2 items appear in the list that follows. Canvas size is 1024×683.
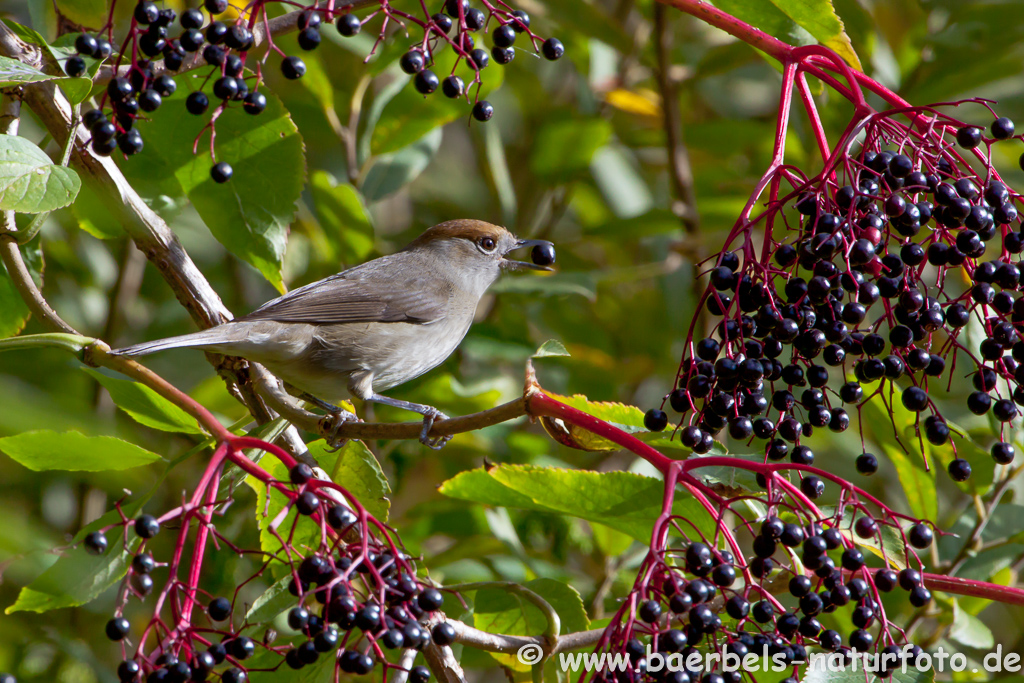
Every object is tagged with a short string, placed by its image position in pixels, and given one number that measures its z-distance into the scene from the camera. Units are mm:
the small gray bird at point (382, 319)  7430
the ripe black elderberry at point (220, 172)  5434
